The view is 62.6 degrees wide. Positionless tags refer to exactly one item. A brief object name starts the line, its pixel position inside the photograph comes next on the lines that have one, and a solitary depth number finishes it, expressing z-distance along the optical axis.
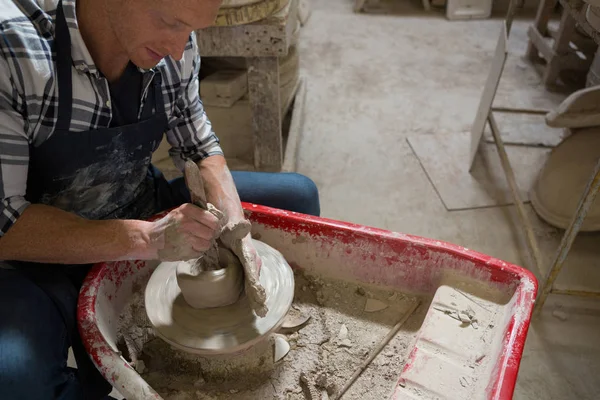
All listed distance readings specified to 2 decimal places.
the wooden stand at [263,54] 2.05
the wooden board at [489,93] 2.47
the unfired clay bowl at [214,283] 1.30
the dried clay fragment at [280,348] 1.43
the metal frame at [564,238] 1.75
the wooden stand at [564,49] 3.40
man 1.10
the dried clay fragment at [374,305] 1.54
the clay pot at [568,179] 2.32
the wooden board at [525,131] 3.02
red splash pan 1.18
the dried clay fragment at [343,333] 1.48
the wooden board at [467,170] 2.65
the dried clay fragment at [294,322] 1.51
